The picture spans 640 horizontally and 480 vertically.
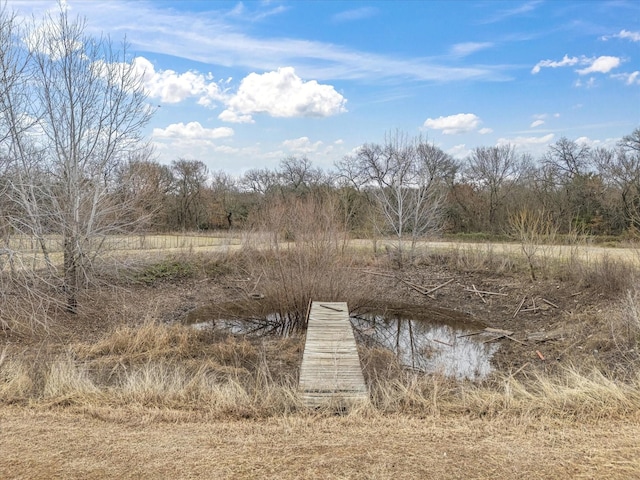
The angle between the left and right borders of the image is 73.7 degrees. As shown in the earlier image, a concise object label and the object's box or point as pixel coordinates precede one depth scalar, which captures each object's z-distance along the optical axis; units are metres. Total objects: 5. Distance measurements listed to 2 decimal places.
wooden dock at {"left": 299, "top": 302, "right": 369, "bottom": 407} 4.77
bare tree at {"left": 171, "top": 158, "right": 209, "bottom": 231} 35.56
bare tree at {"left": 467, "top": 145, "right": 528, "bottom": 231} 33.88
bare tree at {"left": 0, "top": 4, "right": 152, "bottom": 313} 9.06
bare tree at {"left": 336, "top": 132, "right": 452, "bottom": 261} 18.00
